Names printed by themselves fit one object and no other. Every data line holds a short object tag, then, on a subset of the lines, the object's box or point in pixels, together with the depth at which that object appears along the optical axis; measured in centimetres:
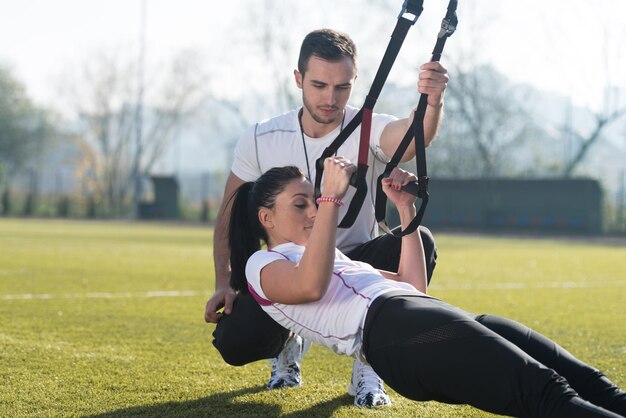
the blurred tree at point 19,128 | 6069
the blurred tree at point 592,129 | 3606
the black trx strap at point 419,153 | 324
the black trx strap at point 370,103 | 313
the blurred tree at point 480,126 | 3794
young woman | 286
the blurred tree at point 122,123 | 5706
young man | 418
